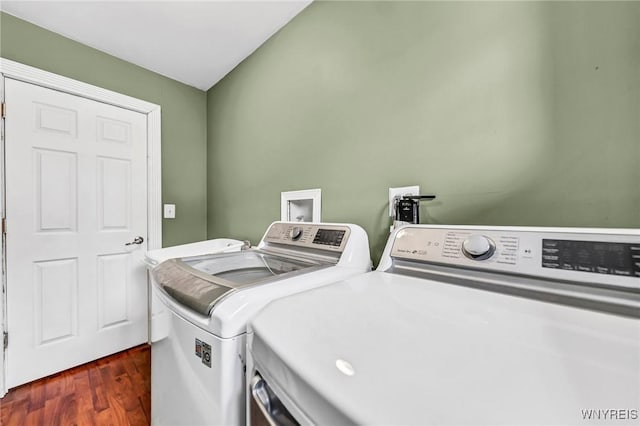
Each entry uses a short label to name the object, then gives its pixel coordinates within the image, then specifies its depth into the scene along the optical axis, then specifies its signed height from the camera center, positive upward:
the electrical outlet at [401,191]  1.08 +0.09
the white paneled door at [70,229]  1.63 -0.12
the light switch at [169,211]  2.24 +0.01
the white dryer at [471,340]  0.30 -0.21
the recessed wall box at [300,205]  1.50 +0.04
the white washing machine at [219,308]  0.62 -0.27
